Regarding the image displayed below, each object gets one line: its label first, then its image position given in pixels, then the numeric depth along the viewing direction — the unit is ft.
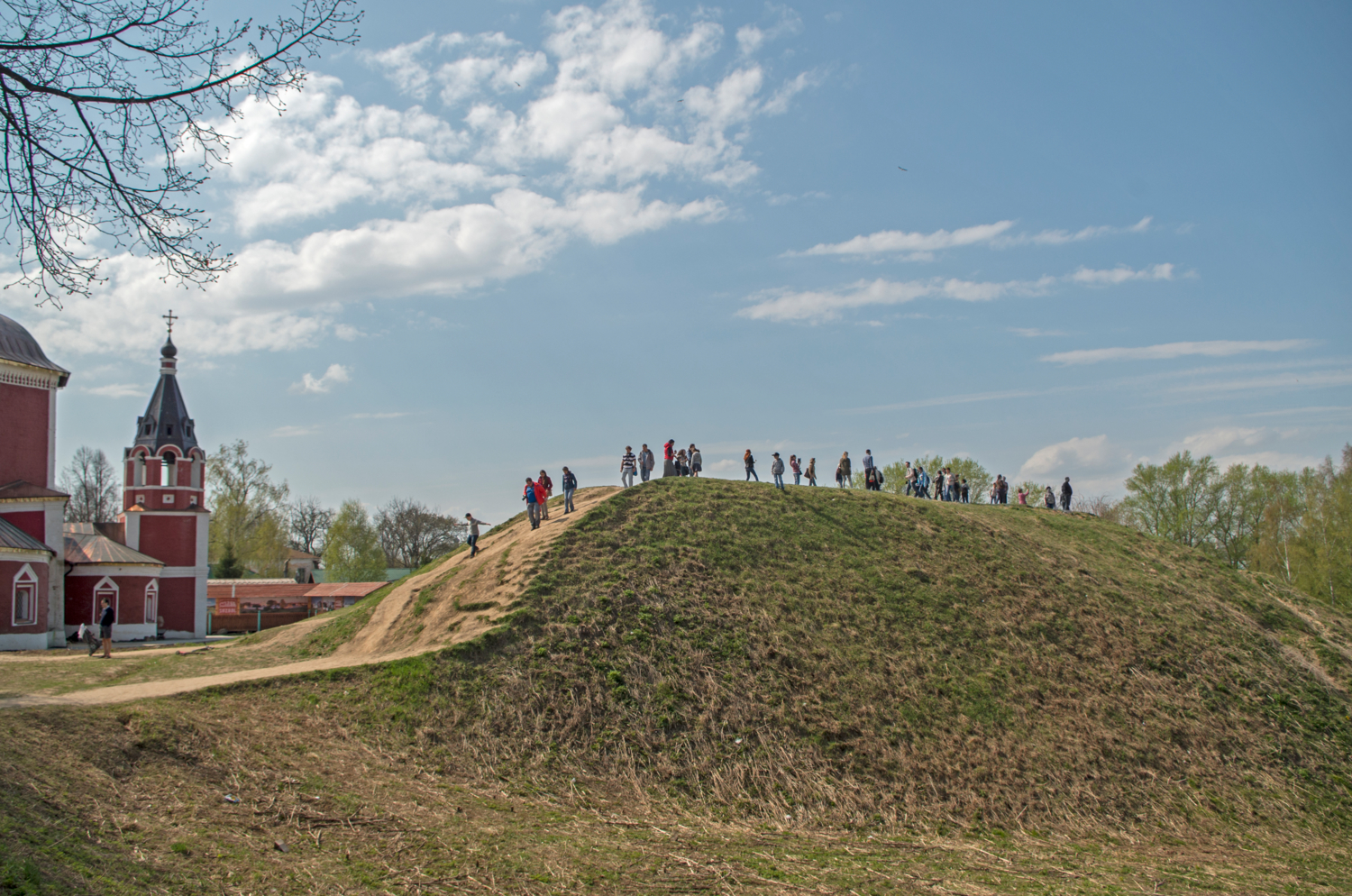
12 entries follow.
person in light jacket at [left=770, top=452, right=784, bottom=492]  92.63
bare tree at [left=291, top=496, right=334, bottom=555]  317.01
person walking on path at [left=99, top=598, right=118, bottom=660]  79.56
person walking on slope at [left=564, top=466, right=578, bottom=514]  77.41
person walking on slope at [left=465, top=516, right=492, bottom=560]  77.00
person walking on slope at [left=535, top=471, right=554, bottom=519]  77.87
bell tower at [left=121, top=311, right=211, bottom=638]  134.21
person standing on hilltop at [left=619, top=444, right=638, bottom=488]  83.76
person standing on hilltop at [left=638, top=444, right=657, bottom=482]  87.92
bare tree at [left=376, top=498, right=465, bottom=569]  271.90
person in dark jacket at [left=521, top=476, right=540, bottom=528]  76.28
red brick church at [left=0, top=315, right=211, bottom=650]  103.40
